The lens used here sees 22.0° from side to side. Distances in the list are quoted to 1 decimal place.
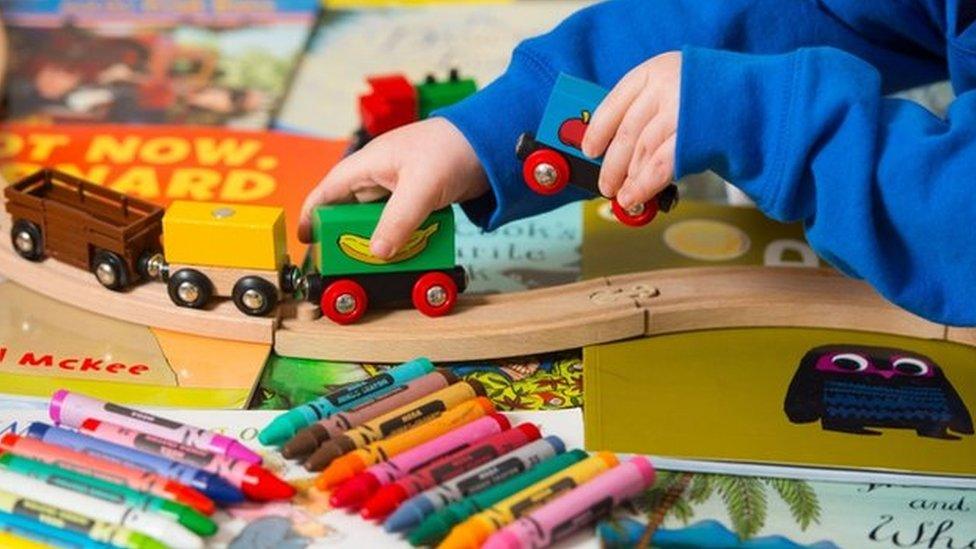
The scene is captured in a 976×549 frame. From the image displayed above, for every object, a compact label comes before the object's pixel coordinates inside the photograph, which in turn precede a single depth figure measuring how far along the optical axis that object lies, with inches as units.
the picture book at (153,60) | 52.7
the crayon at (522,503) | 36.8
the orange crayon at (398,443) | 38.4
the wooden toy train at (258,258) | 42.5
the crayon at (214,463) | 38.2
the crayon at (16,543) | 37.1
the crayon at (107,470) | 37.6
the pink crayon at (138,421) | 38.9
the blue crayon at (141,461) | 38.0
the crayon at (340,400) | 39.7
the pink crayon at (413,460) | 38.0
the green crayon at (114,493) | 37.2
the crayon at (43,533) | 36.9
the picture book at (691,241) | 46.6
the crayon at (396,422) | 39.0
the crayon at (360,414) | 39.2
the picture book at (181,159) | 48.7
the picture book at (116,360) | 41.6
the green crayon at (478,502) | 37.3
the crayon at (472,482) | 37.4
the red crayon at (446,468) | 37.8
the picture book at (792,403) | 40.0
